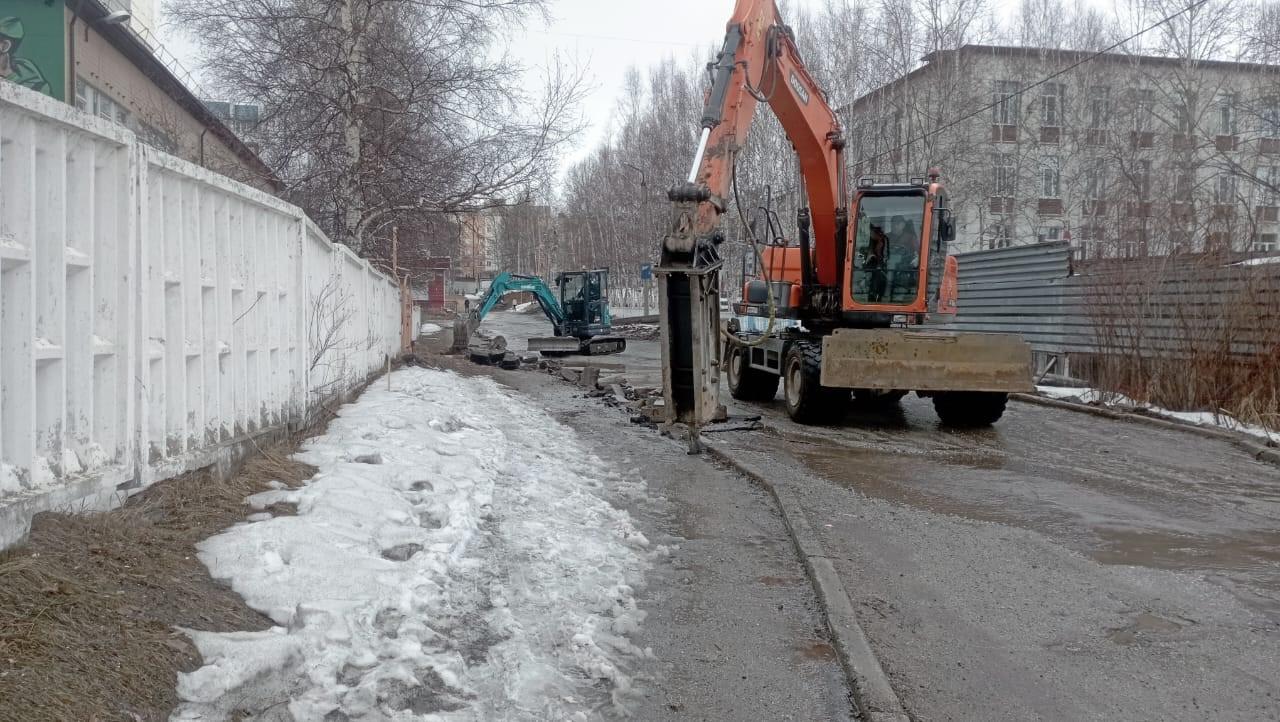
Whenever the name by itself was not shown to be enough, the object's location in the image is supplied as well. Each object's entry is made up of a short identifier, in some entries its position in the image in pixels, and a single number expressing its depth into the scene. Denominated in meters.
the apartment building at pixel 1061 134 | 32.06
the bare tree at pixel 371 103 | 15.99
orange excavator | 9.73
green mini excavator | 27.91
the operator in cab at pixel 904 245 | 11.97
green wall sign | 20.22
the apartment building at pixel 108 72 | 18.52
